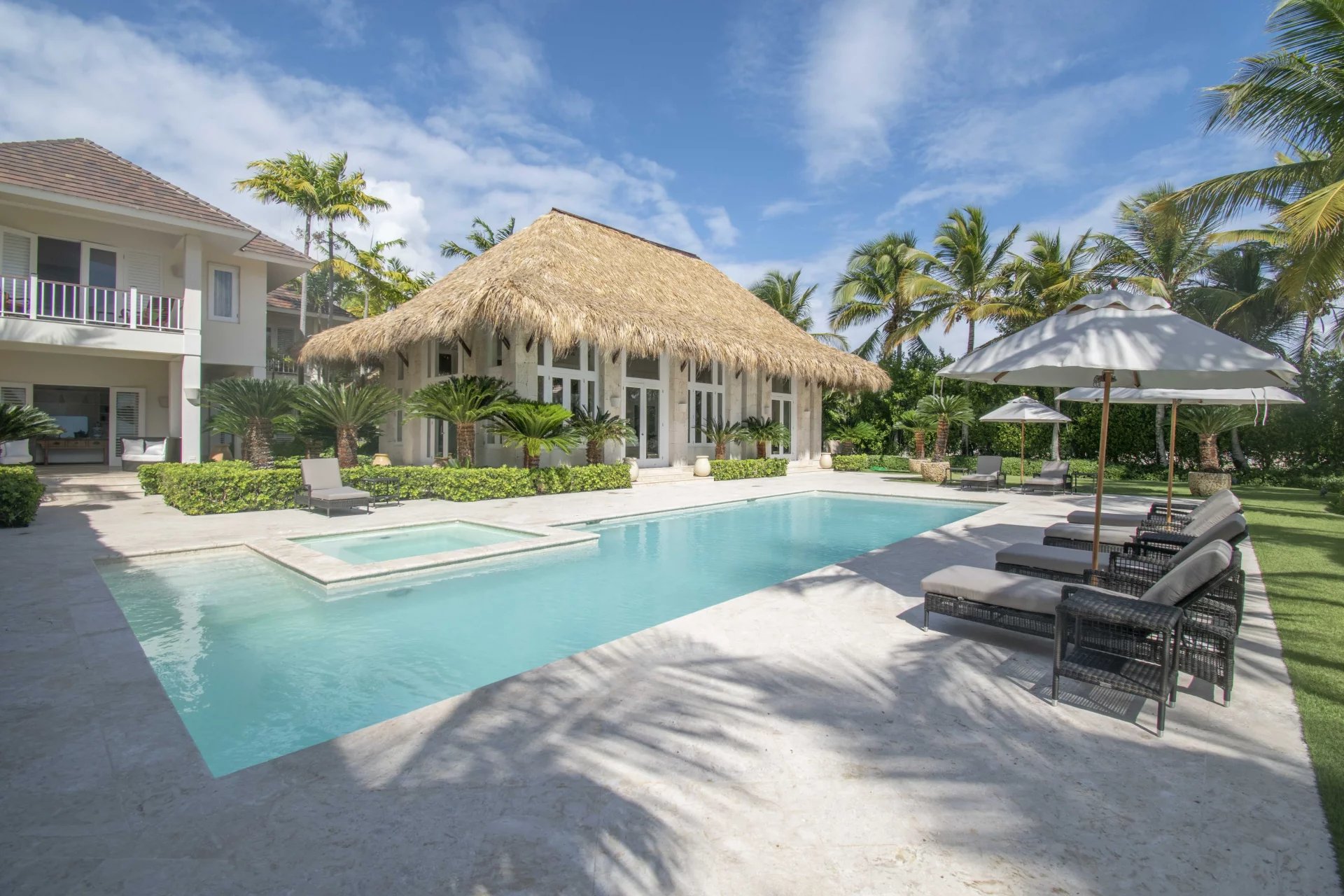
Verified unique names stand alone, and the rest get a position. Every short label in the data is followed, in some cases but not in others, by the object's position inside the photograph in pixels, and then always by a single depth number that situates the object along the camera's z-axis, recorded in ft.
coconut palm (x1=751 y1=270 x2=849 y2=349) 99.81
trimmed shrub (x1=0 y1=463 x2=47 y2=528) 27.61
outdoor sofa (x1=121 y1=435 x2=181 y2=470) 46.75
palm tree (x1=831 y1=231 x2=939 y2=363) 80.53
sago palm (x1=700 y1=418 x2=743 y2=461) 62.90
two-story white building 41.47
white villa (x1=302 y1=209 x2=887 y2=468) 45.68
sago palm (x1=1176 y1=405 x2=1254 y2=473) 50.65
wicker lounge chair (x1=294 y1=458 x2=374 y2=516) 32.35
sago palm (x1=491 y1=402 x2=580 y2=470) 44.27
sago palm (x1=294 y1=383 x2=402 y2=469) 38.83
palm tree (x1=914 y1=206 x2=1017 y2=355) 72.90
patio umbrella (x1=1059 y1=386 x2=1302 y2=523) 26.99
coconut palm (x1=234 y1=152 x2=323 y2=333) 75.36
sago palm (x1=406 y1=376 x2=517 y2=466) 42.68
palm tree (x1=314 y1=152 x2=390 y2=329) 77.87
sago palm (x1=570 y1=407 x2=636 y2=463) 49.85
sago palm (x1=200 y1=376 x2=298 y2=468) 38.99
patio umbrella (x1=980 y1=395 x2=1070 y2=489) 48.01
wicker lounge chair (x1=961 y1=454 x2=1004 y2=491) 50.01
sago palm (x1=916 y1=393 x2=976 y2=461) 62.18
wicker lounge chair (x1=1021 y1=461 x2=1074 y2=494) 47.19
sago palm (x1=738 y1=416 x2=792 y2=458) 65.98
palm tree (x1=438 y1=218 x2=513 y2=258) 94.38
